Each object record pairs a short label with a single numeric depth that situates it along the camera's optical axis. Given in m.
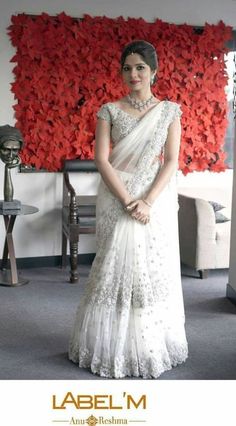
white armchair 4.69
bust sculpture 4.39
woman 2.76
